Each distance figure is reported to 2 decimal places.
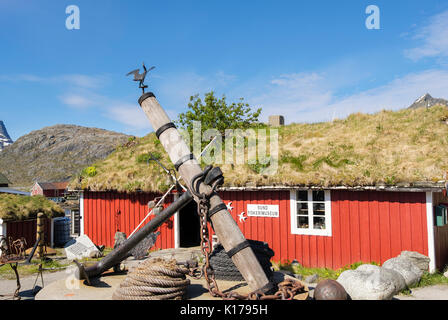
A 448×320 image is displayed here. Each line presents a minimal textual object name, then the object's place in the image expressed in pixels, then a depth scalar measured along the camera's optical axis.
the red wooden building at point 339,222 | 9.48
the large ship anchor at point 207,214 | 3.76
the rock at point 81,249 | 13.33
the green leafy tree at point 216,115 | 26.11
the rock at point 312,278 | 9.17
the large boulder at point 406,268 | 8.38
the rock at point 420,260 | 9.09
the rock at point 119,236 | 13.83
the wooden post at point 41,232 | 12.16
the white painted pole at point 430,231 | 9.18
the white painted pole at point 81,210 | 15.41
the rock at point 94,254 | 13.17
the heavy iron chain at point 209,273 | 3.73
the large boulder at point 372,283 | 7.31
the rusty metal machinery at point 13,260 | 6.47
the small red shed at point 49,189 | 59.38
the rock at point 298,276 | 9.57
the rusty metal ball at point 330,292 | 5.39
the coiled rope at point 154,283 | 4.21
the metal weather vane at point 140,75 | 4.60
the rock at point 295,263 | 10.85
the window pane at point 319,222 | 10.88
